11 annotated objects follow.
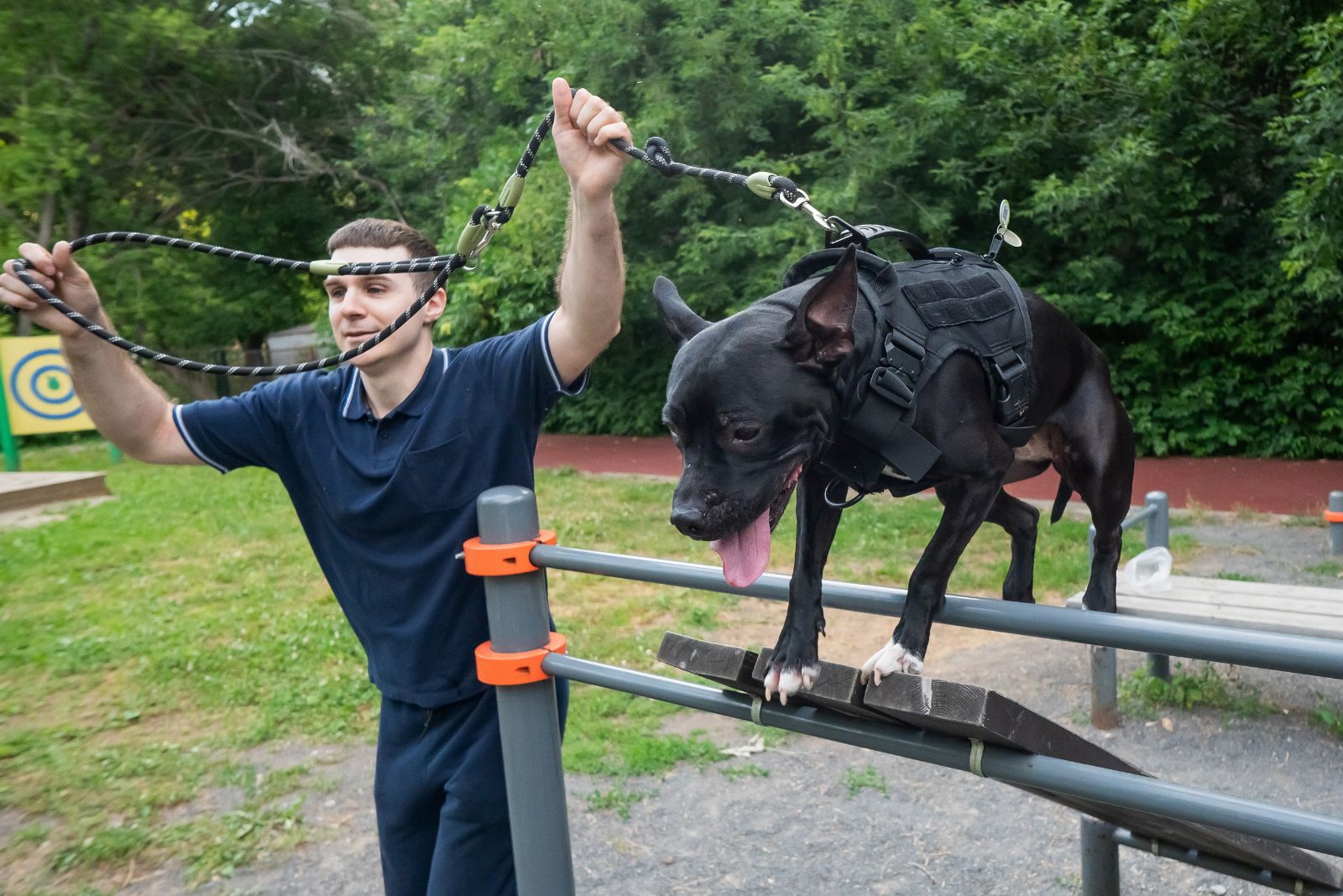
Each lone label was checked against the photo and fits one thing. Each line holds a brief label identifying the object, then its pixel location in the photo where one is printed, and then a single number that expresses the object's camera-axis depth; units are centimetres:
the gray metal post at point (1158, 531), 486
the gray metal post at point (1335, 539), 666
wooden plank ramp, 134
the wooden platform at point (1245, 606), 395
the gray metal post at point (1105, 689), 443
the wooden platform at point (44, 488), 988
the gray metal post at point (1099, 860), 279
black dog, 139
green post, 1191
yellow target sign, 1218
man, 224
